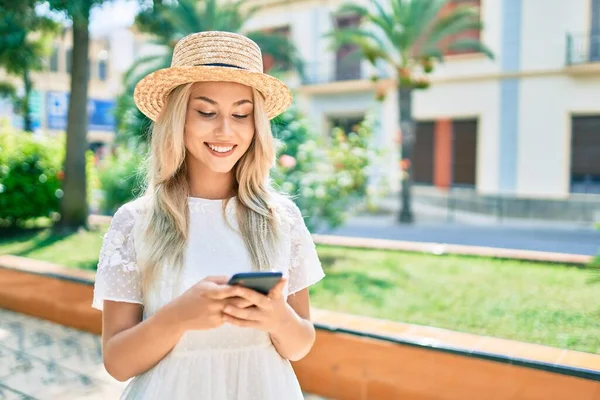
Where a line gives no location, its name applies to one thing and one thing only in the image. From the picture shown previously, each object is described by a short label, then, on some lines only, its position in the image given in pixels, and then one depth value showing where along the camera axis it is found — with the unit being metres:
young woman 1.56
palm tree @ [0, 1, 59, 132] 9.58
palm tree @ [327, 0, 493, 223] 15.88
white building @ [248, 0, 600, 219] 17.92
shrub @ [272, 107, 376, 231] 7.38
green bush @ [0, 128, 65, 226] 10.34
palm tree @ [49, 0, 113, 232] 10.19
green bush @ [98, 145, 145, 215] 10.66
